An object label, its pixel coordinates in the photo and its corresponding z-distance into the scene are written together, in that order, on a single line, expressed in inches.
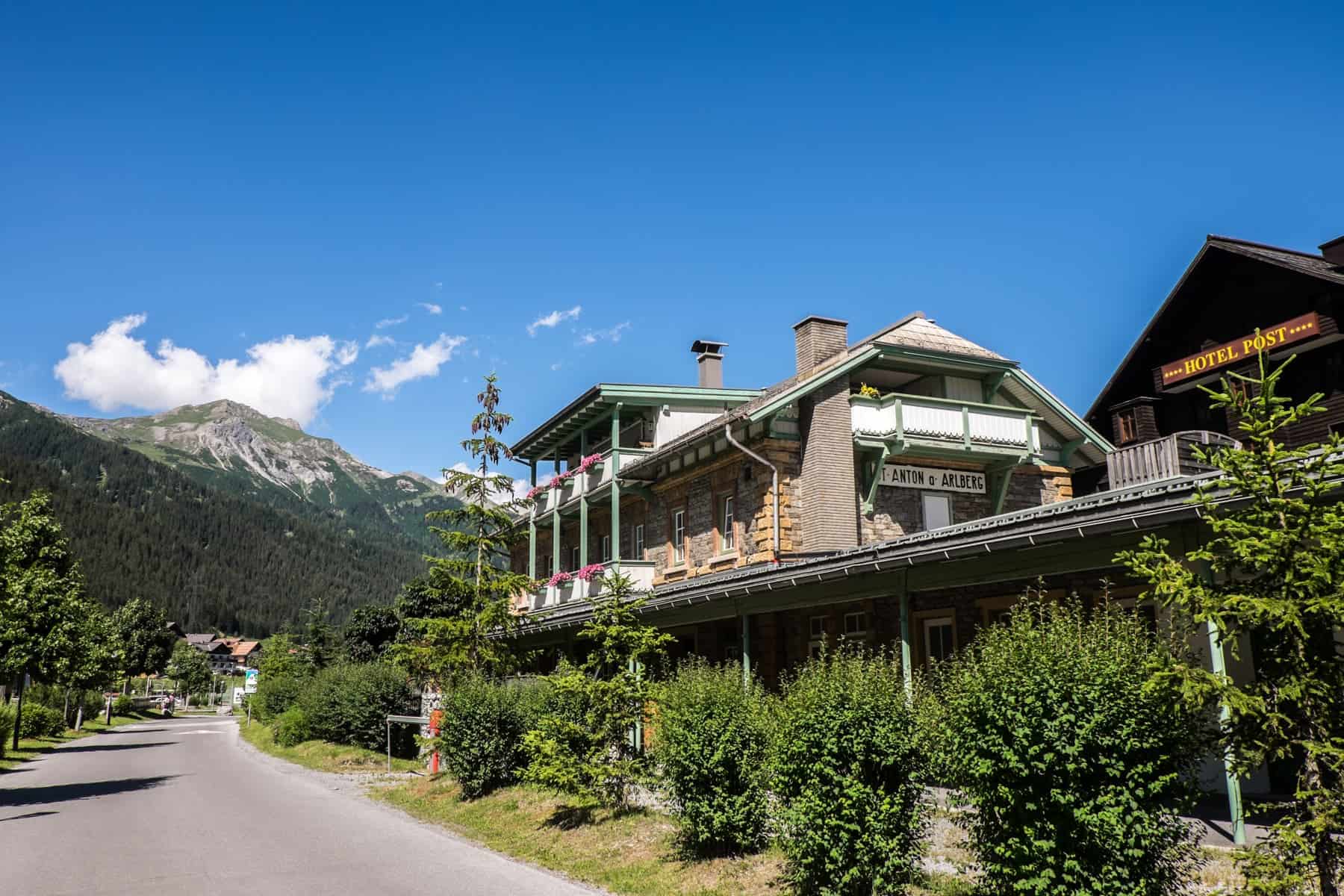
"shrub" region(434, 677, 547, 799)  652.7
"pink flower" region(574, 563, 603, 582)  988.6
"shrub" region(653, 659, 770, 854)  408.5
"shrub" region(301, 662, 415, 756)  1056.8
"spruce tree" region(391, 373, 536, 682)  860.6
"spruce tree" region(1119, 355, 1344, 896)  196.7
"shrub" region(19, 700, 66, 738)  1469.0
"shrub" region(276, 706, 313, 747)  1275.8
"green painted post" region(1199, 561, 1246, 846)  338.3
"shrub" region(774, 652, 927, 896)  318.7
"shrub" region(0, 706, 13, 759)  1161.9
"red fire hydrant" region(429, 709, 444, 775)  827.4
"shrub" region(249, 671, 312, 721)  1630.2
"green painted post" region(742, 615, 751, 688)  617.1
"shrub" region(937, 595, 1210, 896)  249.8
